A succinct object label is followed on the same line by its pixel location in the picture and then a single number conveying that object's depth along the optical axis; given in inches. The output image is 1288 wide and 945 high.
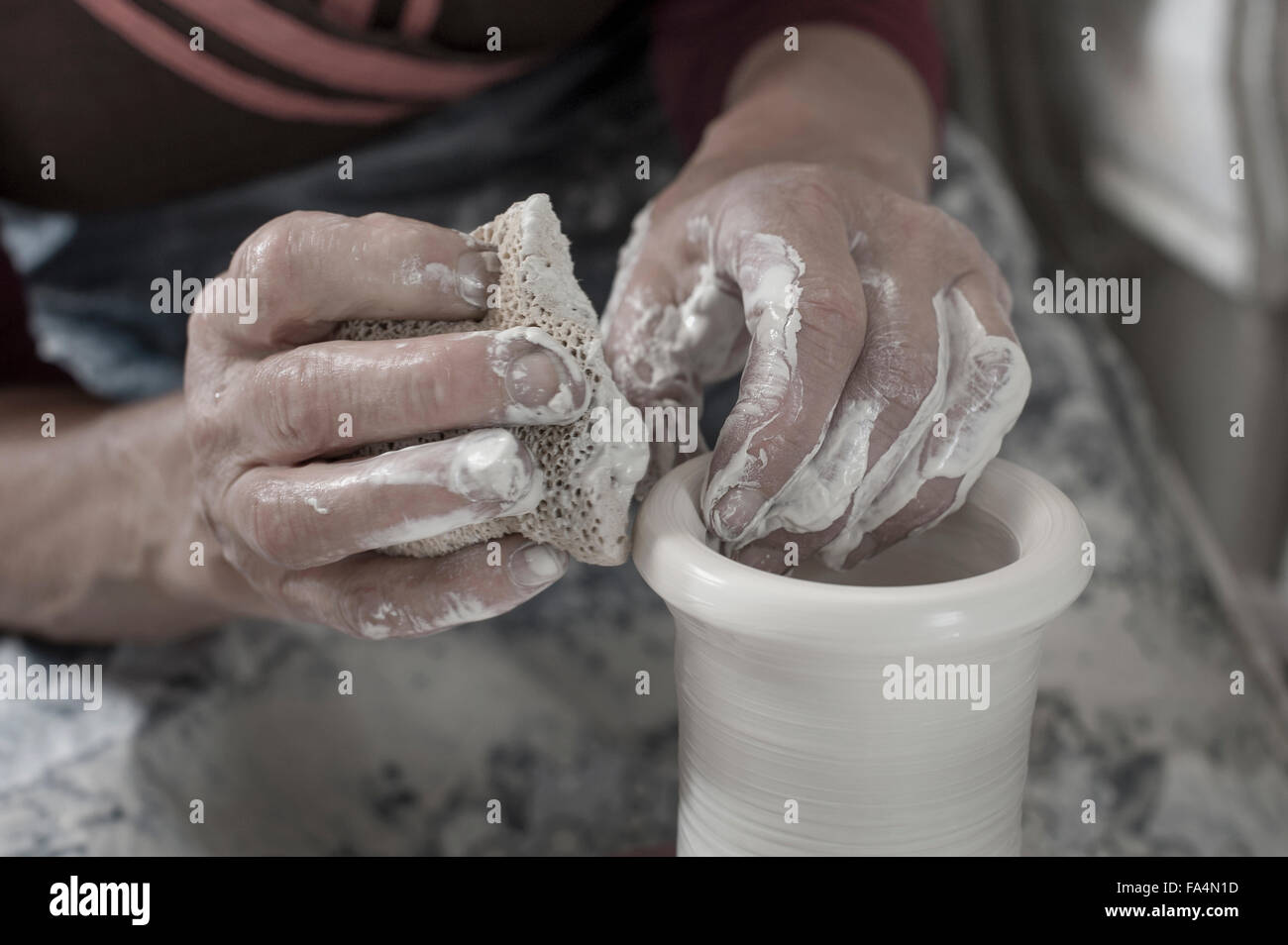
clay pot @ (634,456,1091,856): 18.2
